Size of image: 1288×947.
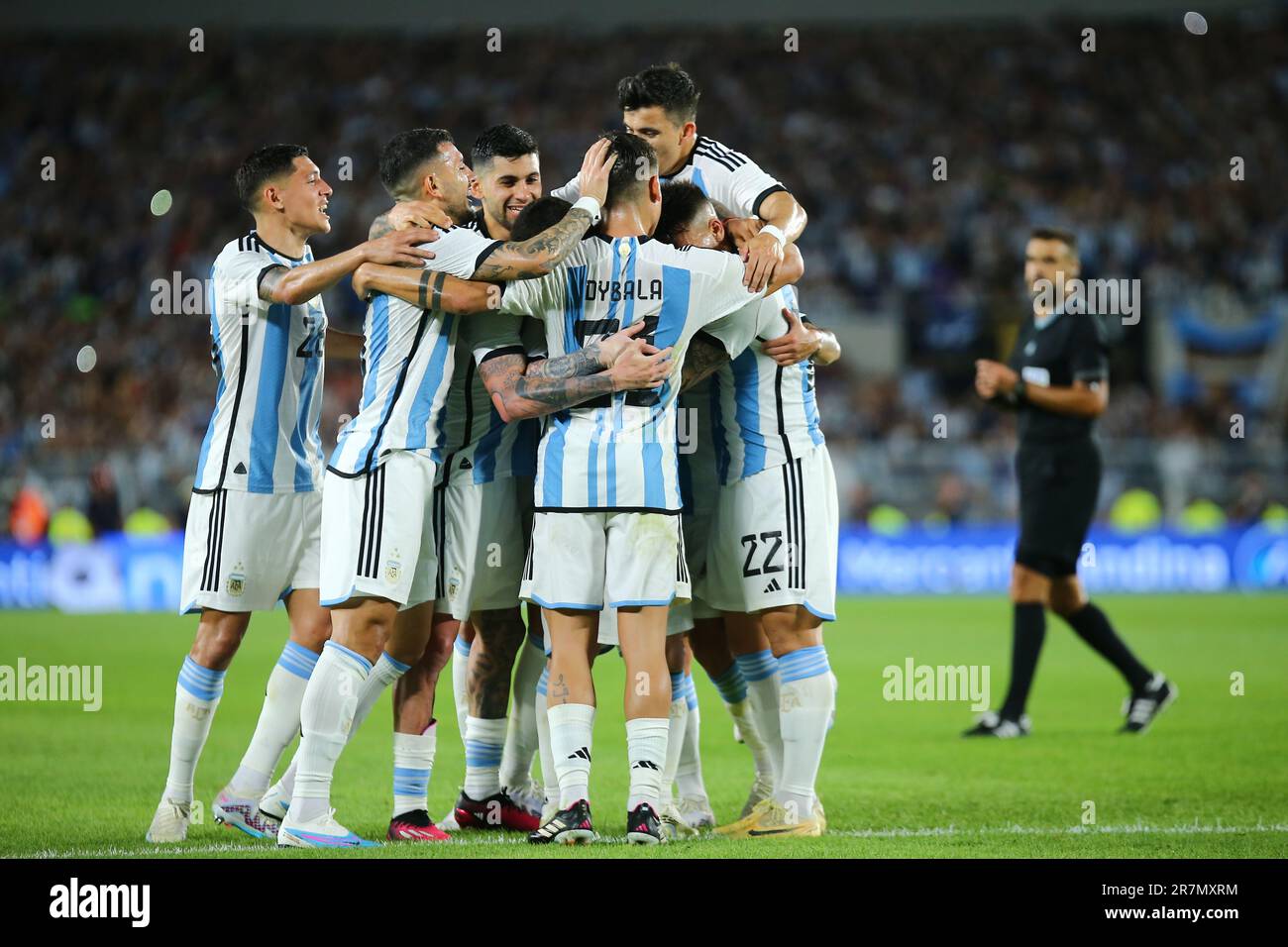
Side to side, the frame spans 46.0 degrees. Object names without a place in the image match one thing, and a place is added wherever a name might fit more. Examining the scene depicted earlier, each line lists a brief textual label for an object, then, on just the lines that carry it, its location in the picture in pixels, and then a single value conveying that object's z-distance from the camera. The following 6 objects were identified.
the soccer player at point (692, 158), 6.01
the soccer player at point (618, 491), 5.20
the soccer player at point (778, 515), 5.68
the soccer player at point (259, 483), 5.74
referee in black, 8.79
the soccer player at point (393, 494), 5.19
